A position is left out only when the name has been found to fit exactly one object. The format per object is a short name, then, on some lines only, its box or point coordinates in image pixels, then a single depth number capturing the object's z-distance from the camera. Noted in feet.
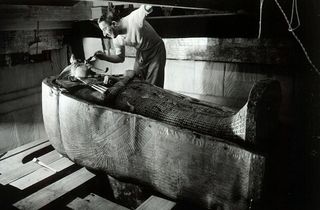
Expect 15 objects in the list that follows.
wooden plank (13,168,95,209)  8.63
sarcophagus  6.75
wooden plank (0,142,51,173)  11.18
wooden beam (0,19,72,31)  14.15
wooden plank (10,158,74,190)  9.99
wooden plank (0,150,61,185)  10.39
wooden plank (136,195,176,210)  8.14
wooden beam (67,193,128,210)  8.56
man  11.84
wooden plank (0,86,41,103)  15.15
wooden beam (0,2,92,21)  13.94
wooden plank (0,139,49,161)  12.15
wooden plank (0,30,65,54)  14.67
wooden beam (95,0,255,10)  7.37
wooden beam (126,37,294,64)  11.77
